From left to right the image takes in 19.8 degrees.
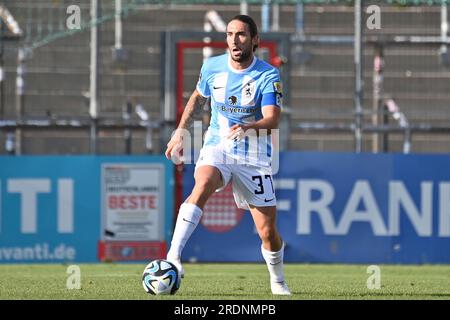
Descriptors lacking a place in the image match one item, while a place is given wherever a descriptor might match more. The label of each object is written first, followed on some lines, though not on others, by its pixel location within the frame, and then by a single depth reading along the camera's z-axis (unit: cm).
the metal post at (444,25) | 1858
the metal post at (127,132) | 1759
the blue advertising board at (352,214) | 1717
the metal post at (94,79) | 1709
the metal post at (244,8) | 1891
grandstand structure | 1748
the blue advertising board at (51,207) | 1692
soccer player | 1048
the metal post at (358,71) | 1720
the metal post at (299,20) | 1867
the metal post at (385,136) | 1742
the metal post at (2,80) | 1712
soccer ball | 1011
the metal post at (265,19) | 1822
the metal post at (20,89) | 1731
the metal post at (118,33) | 1905
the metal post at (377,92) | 1753
